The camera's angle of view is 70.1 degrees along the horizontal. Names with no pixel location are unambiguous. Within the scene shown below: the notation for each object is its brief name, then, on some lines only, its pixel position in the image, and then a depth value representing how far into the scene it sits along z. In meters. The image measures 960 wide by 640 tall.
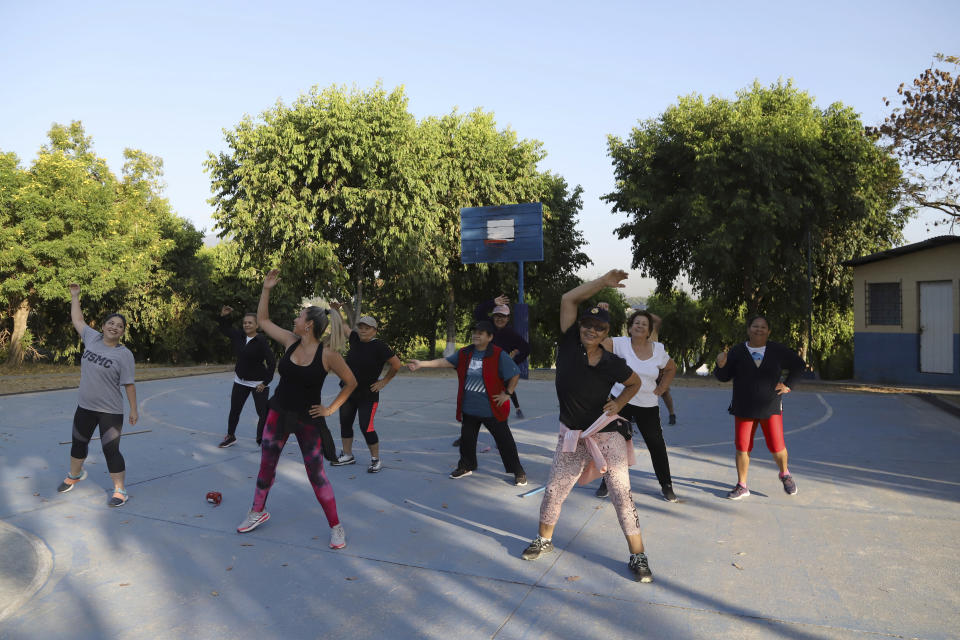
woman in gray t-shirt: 6.37
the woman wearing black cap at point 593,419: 4.59
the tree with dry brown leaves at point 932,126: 17.97
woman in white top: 6.41
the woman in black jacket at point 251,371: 9.13
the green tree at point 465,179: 29.86
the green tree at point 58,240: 25.14
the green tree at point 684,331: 37.31
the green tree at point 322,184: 24.78
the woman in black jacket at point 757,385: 6.50
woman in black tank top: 5.20
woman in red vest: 7.23
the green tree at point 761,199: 23.59
